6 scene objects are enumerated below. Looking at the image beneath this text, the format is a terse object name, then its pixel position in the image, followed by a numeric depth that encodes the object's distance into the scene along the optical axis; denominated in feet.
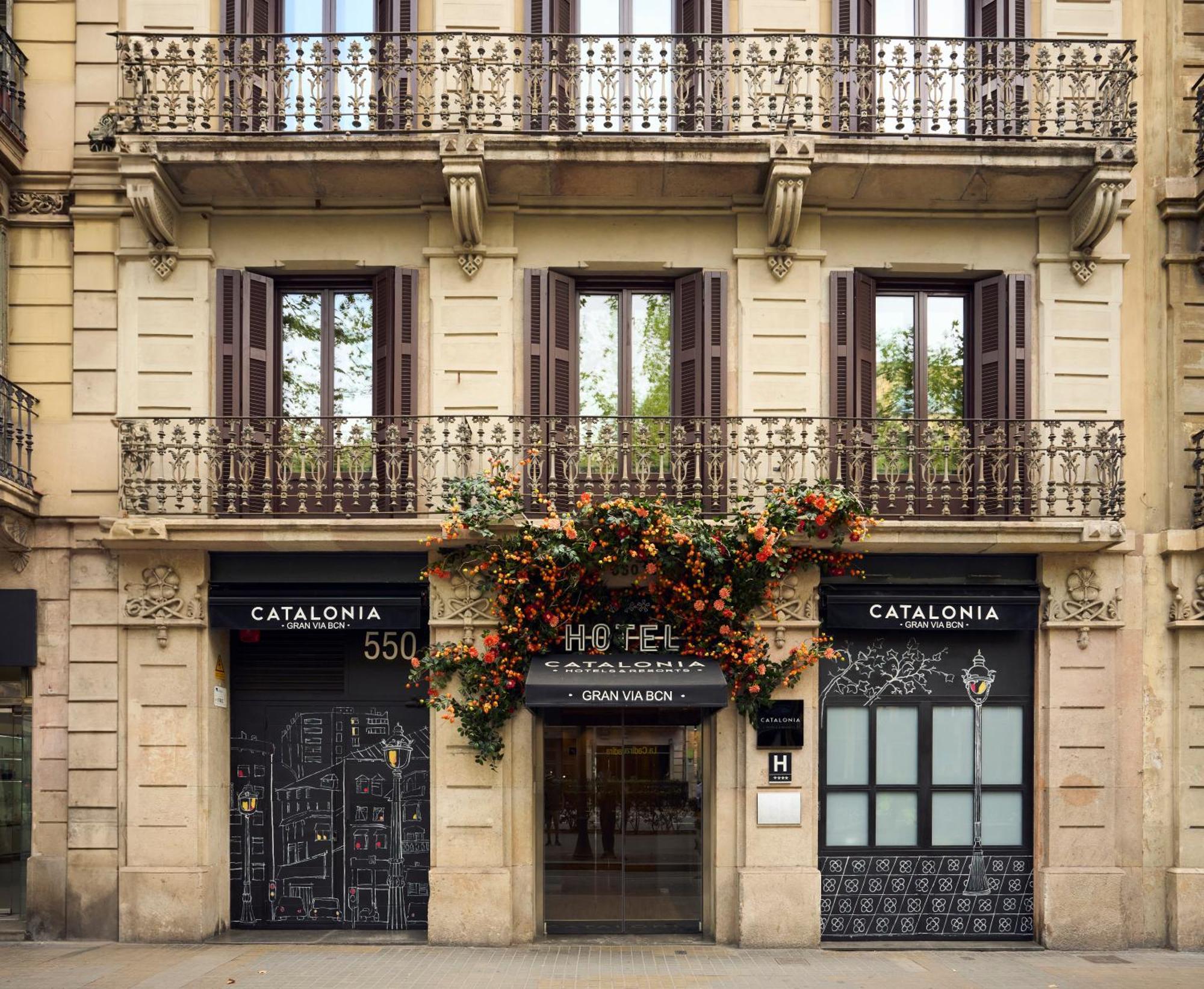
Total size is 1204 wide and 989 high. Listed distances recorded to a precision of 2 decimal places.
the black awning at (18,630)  38.27
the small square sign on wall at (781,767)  37.52
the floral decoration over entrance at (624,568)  35.76
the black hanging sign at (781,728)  37.55
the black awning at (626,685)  35.60
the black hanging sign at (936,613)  38.14
